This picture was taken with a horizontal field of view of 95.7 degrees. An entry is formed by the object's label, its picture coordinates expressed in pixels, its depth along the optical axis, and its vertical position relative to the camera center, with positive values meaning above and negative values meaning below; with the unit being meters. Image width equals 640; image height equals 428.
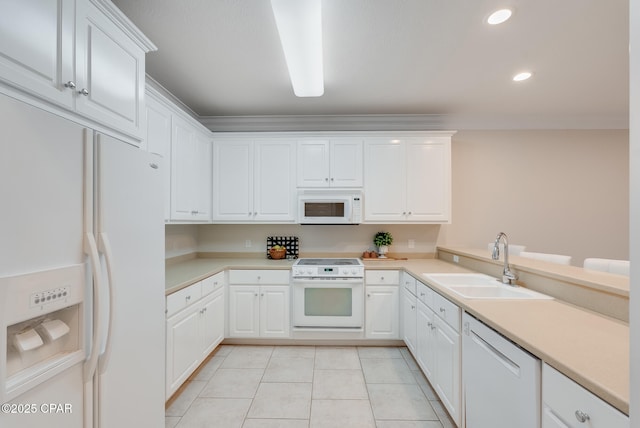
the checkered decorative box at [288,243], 3.67 -0.36
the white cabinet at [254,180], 3.38 +0.41
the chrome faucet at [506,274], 2.09 -0.43
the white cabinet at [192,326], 2.05 -0.93
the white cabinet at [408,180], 3.33 +0.41
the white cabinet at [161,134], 2.15 +0.63
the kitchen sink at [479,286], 1.92 -0.53
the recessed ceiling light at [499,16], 1.77 +1.25
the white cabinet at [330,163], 3.36 +0.61
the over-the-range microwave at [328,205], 3.29 +0.11
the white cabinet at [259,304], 3.07 -0.95
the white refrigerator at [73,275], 0.83 -0.21
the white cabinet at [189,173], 2.55 +0.42
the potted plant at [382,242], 3.59 -0.33
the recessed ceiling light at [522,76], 2.54 +1.25
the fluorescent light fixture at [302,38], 1.52 +1.09
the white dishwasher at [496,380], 1.10 -0.73
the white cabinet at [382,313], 3.04 -1.03
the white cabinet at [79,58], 0.98 +0.64
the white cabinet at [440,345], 1.76 -0.92
